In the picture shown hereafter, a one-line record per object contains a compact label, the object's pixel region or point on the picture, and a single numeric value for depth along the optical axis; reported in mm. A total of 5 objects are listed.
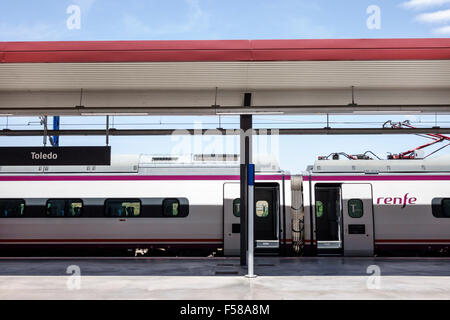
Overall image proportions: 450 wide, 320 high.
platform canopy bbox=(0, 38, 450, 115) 8992
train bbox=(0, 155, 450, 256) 14508
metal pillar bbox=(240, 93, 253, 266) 11484
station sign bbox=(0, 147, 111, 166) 11016
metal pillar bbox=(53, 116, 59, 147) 21797
